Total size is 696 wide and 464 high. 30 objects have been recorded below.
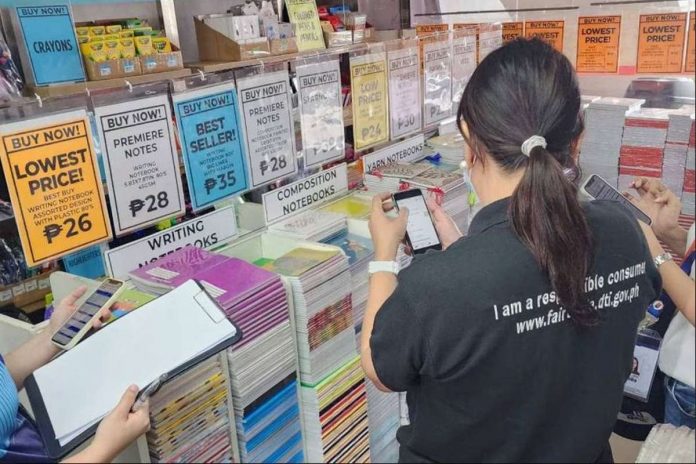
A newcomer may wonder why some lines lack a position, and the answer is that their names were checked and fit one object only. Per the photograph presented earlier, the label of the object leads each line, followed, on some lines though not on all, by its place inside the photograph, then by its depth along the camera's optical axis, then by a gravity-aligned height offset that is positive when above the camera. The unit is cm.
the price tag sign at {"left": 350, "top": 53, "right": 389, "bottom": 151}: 227 -27
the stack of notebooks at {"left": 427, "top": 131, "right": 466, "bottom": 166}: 263 -54
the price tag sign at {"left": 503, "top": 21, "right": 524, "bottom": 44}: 226 -7
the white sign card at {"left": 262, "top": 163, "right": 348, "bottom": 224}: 206 -55
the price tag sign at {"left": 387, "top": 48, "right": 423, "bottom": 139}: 244 -27
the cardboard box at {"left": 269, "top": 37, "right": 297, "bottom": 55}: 299 -8
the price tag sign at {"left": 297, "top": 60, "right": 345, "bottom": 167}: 215 -29
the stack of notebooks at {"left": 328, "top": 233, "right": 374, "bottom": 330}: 207 -76
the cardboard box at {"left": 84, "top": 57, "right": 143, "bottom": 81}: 265 -10
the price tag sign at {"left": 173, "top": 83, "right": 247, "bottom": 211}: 180 -31
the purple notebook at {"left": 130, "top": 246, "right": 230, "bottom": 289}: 161 -59
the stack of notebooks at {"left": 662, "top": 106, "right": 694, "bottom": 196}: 166 -39
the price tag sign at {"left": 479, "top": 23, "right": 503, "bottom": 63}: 251 -10
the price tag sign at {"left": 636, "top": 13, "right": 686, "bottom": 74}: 166 -12
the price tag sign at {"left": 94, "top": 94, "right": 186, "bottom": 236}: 165 -31
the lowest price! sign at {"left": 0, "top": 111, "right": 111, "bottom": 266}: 147 -32
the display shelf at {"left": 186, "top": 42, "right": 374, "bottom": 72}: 299 -14
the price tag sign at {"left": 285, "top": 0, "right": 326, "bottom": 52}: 295 +1
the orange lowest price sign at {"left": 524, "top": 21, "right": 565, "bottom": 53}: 204 -8
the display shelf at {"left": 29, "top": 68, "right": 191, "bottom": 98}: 257 -16
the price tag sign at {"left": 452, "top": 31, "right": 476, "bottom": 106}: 268 -19
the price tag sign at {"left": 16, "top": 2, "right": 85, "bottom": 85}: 255 +2
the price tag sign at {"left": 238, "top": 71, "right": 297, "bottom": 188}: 197 -30
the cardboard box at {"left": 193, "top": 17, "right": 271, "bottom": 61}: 302 -6
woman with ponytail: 105 -47
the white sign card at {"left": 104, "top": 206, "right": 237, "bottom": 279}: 171 -57
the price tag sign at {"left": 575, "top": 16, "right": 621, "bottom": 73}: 188 -12
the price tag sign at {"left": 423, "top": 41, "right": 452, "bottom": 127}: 257 -27
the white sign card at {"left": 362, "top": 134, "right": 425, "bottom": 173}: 241 -52
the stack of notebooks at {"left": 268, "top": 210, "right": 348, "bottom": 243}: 201 -62
